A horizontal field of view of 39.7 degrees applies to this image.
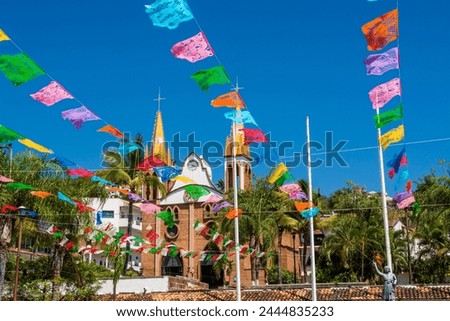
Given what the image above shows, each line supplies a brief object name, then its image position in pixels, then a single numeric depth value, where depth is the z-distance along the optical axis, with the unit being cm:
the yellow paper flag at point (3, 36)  1476
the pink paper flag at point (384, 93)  1805
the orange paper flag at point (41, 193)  2231
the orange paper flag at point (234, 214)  2595
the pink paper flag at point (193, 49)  1630
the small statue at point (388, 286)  1900
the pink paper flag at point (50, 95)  1706
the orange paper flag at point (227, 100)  1923
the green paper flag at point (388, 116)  1850
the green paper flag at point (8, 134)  1692
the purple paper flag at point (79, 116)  1827
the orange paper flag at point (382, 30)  1631
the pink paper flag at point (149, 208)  2442
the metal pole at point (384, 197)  2450
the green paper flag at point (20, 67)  1562
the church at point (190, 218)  5647
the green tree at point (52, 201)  2819
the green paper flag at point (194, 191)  2400
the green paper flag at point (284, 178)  2380
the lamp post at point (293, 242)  5720
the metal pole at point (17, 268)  2457
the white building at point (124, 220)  6712
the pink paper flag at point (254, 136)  2131
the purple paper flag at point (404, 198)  2250
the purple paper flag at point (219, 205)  2697
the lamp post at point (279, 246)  4481
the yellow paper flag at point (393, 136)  1931
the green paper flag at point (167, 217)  2655
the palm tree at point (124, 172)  4616
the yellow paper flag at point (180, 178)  2312
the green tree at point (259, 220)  4238
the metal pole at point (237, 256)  2742
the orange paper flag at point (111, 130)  1931
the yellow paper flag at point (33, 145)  1770
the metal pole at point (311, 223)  2637
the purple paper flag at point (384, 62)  1748
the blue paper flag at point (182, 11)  1503
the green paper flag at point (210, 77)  1710
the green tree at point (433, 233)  3797
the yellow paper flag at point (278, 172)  2369
